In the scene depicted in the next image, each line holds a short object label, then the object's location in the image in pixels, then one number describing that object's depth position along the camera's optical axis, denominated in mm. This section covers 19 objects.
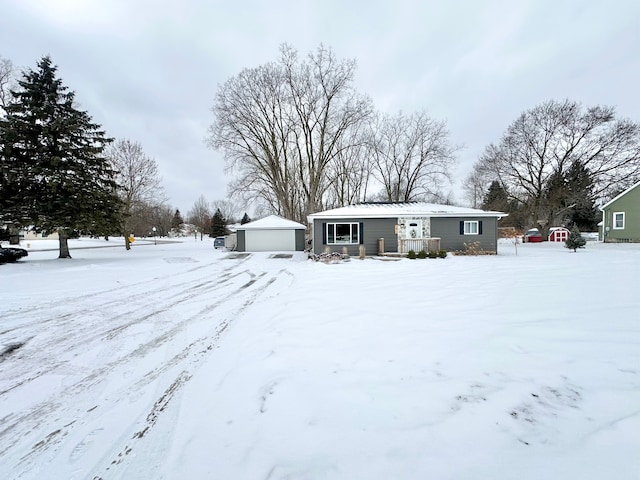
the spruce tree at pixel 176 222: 60719
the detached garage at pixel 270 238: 21375
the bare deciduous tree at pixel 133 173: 23531
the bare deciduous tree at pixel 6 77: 15820
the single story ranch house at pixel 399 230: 15352
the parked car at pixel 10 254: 13848
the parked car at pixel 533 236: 26234
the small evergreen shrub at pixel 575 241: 15156
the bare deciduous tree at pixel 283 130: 22766
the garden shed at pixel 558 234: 25734
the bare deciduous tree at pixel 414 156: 26391
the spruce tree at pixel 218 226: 48250
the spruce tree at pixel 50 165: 12945
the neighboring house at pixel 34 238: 42531
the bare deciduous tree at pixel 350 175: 27516
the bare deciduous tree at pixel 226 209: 69794
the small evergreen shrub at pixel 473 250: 14992
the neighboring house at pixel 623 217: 19516
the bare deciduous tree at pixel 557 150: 21688
